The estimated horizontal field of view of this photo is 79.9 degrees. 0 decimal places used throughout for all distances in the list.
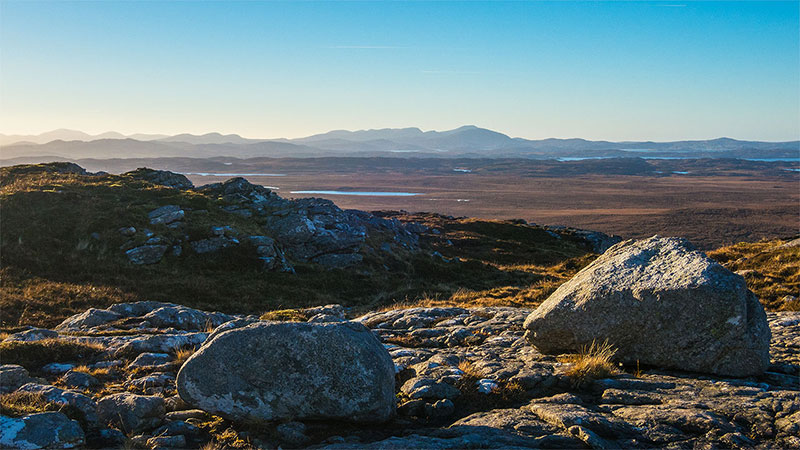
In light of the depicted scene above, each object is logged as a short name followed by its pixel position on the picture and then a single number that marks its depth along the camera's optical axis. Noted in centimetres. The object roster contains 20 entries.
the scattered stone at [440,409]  742
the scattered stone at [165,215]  2844
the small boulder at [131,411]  680
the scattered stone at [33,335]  1095
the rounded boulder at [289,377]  686
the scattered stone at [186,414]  712
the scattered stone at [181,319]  1407
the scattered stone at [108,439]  638
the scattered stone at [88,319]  1380
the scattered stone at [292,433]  652
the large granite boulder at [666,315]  841
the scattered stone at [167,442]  637
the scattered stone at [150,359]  962
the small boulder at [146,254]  2448
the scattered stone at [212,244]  2653
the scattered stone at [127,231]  2612
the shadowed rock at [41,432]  573
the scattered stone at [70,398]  677
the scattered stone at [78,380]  820
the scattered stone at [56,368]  907
